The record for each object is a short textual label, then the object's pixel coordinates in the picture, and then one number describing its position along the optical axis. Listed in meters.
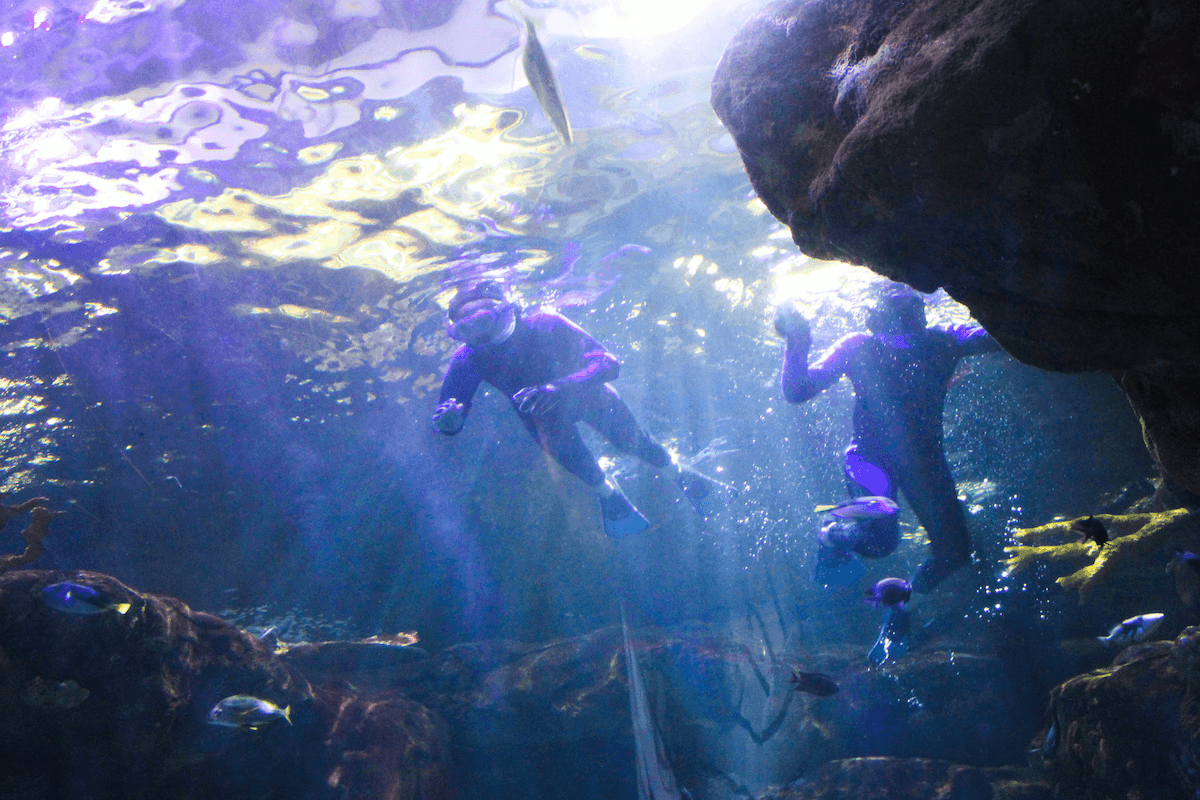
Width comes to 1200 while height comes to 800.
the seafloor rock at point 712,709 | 7.61
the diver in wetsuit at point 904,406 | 6.65
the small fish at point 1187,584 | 5.17
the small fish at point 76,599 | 4.96
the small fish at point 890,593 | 4.87
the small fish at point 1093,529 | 3.74
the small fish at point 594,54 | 7.04
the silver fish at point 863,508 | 4.72
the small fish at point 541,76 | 2.94
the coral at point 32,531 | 6.00
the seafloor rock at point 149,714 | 5.30
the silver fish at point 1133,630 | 4.23
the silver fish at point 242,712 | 4.95
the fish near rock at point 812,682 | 5.26
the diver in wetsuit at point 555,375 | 7.59
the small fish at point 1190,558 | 3.68
